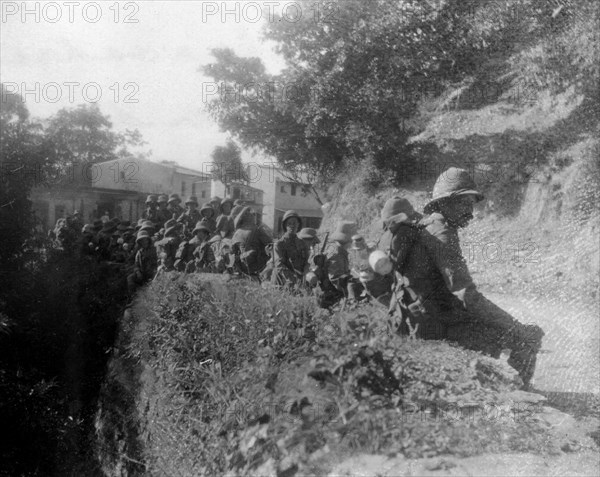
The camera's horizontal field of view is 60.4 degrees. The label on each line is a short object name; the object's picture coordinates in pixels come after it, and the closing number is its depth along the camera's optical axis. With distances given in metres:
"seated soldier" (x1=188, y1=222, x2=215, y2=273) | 8.89
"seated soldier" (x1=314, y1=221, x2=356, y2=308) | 5.75
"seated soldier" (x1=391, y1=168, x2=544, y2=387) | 3.91
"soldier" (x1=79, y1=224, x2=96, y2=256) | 14.30
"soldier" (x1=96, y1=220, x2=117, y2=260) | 14.11
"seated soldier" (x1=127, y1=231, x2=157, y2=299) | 9.16
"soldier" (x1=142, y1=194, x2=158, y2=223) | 16.22
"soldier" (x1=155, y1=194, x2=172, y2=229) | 16.16
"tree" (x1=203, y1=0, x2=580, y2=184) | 11.52
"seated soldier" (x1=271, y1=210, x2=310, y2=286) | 6.77
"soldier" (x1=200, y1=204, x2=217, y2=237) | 11.54
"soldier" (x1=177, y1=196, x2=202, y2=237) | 13.59
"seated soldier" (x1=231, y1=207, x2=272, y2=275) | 7.84
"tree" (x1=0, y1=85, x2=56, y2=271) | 11.51
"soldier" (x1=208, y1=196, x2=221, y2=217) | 12.34
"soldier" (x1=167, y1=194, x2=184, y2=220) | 16.33
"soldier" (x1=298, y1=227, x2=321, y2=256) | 7.10
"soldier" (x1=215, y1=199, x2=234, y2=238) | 10.35
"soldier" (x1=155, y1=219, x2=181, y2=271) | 9.26
